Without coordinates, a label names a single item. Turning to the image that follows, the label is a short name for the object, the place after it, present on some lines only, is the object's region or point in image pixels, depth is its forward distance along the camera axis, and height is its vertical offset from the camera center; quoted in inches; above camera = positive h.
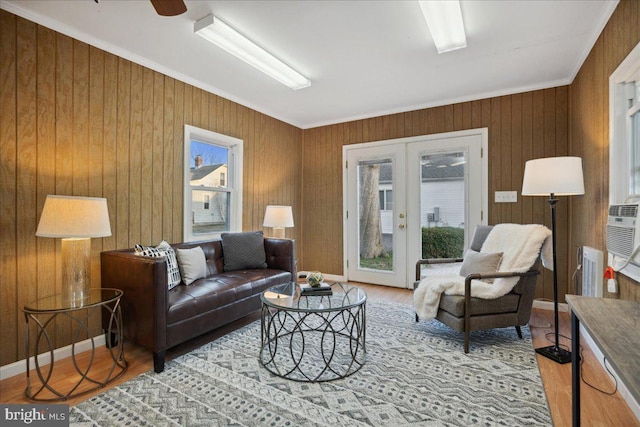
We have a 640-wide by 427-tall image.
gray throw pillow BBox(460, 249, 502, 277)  107.0 -17.5
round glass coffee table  82.8 -42.2
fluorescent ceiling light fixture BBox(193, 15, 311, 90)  92.8 +56.7
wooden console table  33.7 -16.3
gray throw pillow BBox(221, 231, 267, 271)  134.9 -16.8
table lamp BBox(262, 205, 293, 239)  158.4 -1.7
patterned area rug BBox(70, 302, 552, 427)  65.8 -43.2
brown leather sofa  84.2 -26.8
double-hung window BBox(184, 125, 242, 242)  134.6 +14.2
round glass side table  74.3 -37.4
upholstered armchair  95.7 -29.8
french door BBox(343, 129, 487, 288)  154.8 +7.0
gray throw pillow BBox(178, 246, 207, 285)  110.3 -18.7
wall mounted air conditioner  71.1 -3.9
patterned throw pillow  100.0 -13.6
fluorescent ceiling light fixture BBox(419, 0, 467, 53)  82.8 +56.3
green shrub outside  156.9 -14.8
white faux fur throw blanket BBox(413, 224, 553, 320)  98.6 -17.0
